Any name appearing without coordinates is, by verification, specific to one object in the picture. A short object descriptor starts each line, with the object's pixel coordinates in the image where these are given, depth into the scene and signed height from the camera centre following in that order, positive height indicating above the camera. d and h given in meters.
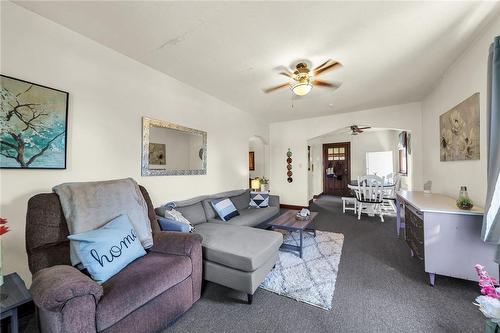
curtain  1.58 +0.08
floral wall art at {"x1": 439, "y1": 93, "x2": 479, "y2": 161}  2.12 +0.46
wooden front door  7.93 +0.03
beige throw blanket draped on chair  1.54 -0.31
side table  1.08 -0.74
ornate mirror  2.59 +0.29
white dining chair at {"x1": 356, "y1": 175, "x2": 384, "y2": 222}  4.46 -0.52
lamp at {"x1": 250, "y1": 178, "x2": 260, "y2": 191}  4.80 -0.39
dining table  4.71 -0.45
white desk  1.81 -0.70
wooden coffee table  2.69 -0.78
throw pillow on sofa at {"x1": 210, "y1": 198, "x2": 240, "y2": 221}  3.13 -0.64
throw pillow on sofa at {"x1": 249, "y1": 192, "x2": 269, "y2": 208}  3.95 -0.63
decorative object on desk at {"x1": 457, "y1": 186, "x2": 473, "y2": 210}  1.91 -0.33
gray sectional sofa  1.76 -0.77
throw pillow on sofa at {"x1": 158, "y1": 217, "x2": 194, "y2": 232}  2.12 -0.61
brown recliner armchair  1.07 -0.75
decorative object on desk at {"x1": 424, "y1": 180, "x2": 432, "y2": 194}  3.20 -0.30
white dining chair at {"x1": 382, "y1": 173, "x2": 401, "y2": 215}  4.96 -0.86
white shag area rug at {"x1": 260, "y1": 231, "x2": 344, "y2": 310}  1.90 -1.19
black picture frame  1.78 +0.38
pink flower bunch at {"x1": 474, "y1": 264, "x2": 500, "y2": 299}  0.89 -0.53
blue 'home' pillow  1.36 -0.58
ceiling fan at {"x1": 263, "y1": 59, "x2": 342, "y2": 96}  2.39 +1.15
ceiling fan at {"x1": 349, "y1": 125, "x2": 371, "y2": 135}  4.91 +1.05
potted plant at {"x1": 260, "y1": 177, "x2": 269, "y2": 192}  5.10 -0.38
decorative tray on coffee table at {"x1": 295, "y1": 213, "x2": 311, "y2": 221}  3.02 -0.75
